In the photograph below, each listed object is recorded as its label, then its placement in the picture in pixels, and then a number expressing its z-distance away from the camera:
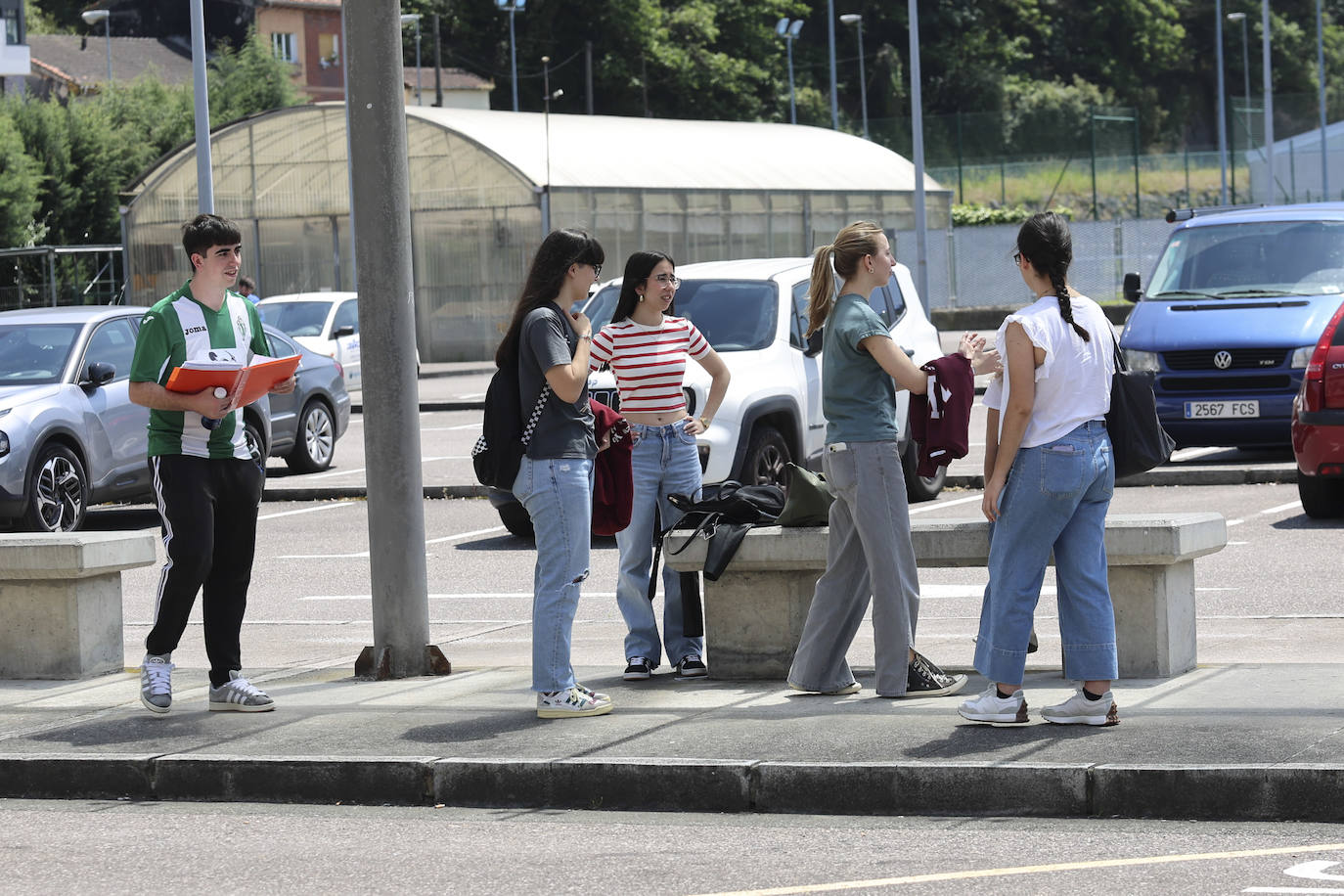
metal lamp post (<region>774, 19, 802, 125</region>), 70.50
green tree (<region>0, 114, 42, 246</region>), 52.28
